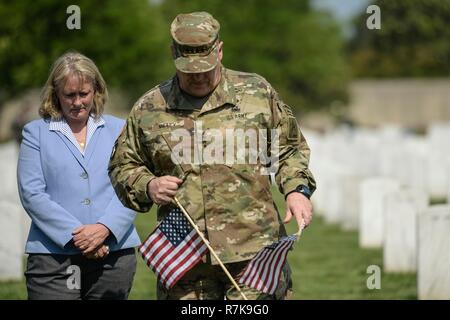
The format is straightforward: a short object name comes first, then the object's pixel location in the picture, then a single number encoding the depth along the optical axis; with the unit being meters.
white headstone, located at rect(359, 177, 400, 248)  15.53
